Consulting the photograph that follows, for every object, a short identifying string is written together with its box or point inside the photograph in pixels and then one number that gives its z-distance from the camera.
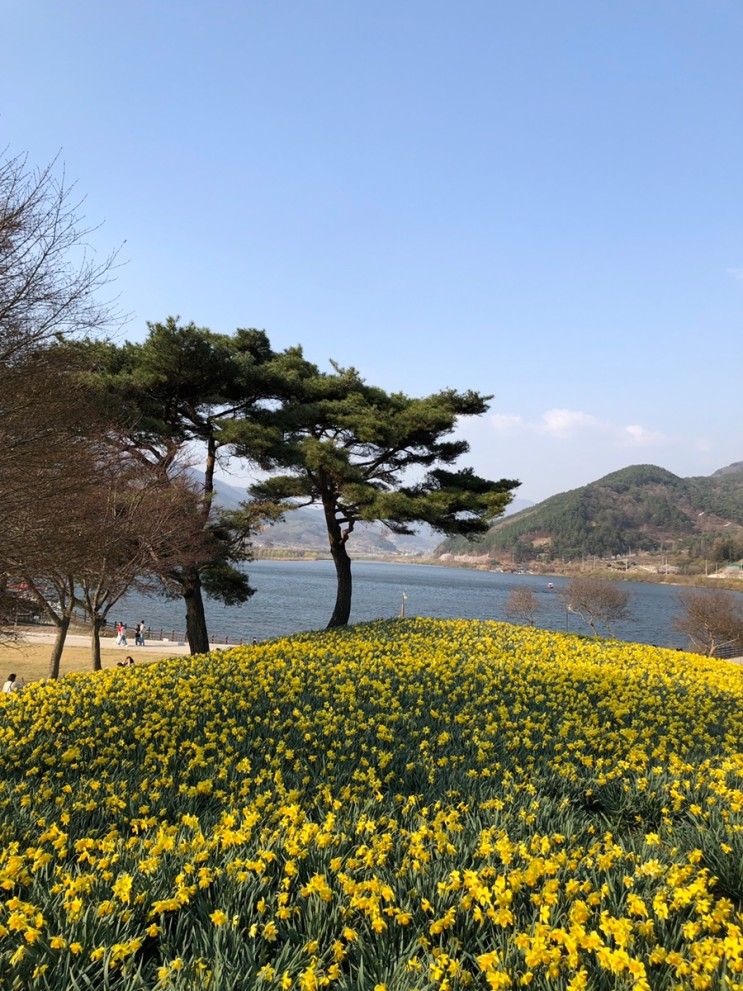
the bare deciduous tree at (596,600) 51.72
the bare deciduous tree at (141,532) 13.82
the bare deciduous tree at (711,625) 39.25
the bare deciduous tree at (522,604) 55.66
